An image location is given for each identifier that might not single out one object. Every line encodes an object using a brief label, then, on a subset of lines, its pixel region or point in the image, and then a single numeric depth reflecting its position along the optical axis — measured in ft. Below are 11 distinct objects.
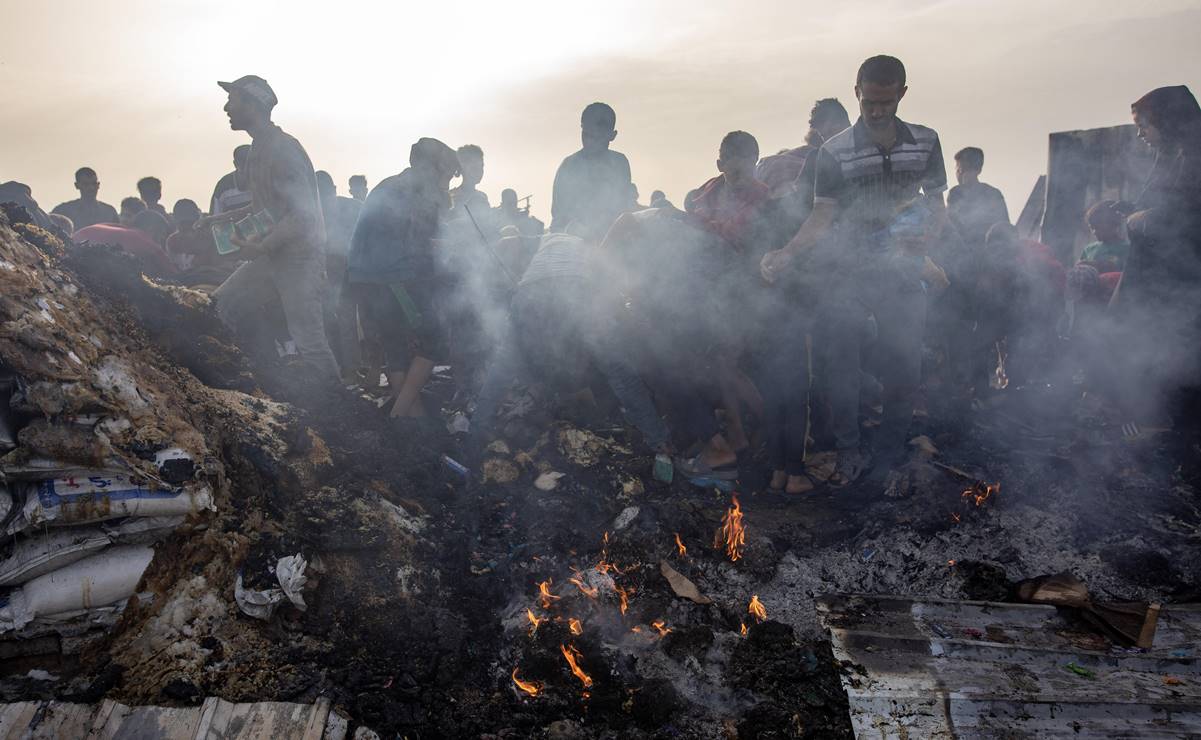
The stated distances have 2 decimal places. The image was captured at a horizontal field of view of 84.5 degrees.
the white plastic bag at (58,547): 8.41
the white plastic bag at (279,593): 9.67
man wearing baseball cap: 15.58
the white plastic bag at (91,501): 8.58
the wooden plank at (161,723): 7.95
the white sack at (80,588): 8.37
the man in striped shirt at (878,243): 12.91
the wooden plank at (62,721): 7.83
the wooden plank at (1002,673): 8.23
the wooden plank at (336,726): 8.16
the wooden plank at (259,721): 8.05
